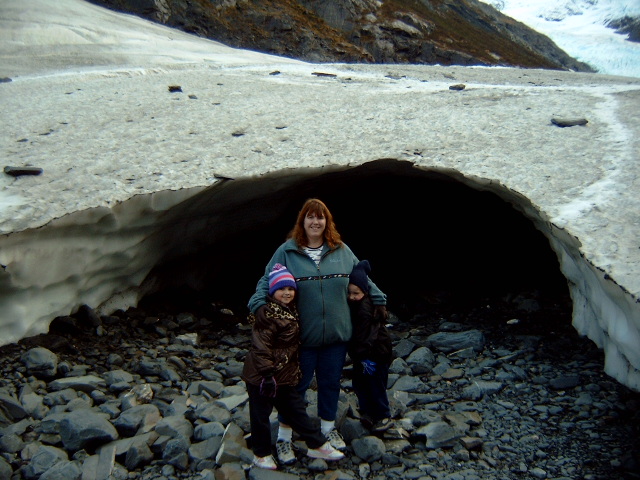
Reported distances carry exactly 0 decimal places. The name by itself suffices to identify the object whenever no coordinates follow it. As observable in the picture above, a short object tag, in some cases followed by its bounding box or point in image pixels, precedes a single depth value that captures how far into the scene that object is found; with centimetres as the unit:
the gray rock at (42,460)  276
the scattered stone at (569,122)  511
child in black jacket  291
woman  282
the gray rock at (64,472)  272
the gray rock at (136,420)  313
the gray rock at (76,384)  349
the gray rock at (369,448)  297
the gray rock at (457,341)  444
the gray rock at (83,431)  297
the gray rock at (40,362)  358
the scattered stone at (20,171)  413
